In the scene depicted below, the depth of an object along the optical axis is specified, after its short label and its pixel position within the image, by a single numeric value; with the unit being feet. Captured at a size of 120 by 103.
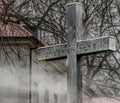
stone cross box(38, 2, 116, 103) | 26.17
